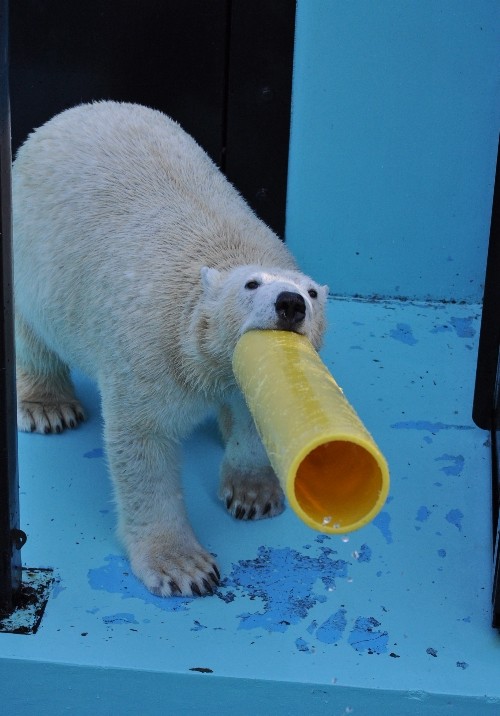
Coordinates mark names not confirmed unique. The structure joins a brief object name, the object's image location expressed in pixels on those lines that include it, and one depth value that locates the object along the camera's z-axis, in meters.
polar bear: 5.13
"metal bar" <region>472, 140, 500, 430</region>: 6.11
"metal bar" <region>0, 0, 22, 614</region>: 4.19
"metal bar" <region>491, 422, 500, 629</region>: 4.82
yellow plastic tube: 3.70
